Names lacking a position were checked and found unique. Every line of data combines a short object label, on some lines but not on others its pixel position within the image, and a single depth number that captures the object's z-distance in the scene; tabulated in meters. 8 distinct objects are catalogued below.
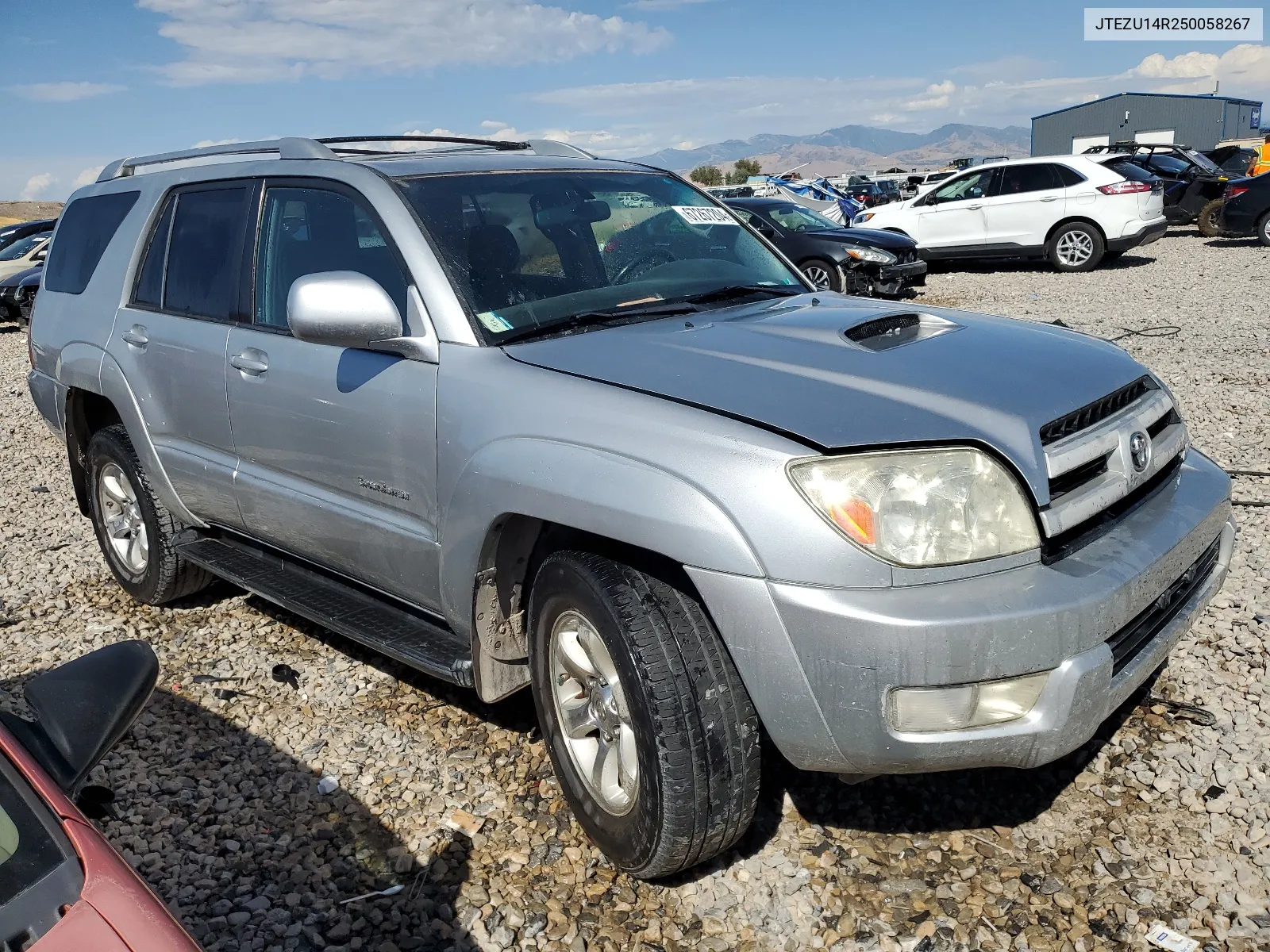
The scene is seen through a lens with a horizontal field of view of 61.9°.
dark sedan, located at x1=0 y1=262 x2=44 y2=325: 15.66
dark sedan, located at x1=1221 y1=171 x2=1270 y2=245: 16.78
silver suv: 2.28
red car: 1.38
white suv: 15.27
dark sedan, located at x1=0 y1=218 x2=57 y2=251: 17.66
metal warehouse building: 74.75
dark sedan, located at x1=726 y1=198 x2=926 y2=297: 12.91
